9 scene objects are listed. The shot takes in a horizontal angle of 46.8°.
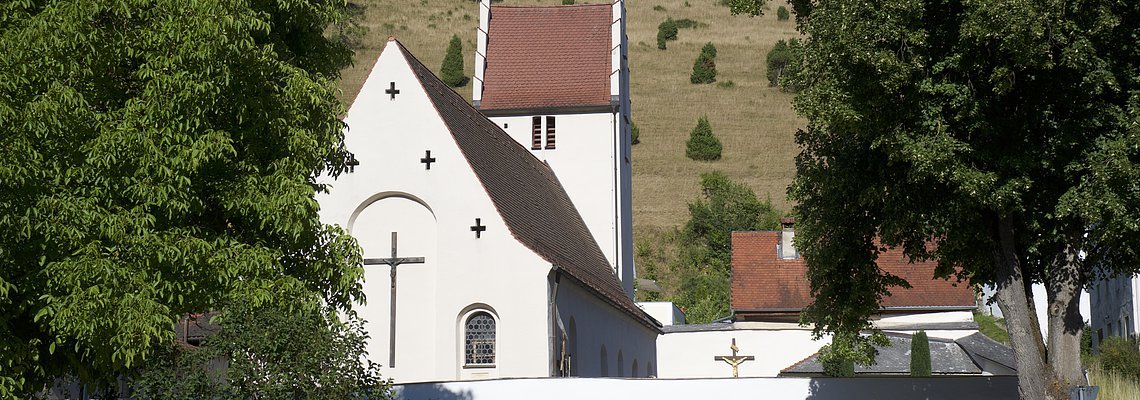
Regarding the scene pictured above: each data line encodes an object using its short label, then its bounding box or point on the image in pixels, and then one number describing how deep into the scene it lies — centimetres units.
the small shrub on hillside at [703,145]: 8762
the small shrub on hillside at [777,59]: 10525
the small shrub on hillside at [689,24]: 11944
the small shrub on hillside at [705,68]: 10512
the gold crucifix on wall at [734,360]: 3481
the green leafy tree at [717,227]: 7306
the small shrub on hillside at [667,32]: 11602
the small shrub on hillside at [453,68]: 10469
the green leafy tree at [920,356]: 3341
